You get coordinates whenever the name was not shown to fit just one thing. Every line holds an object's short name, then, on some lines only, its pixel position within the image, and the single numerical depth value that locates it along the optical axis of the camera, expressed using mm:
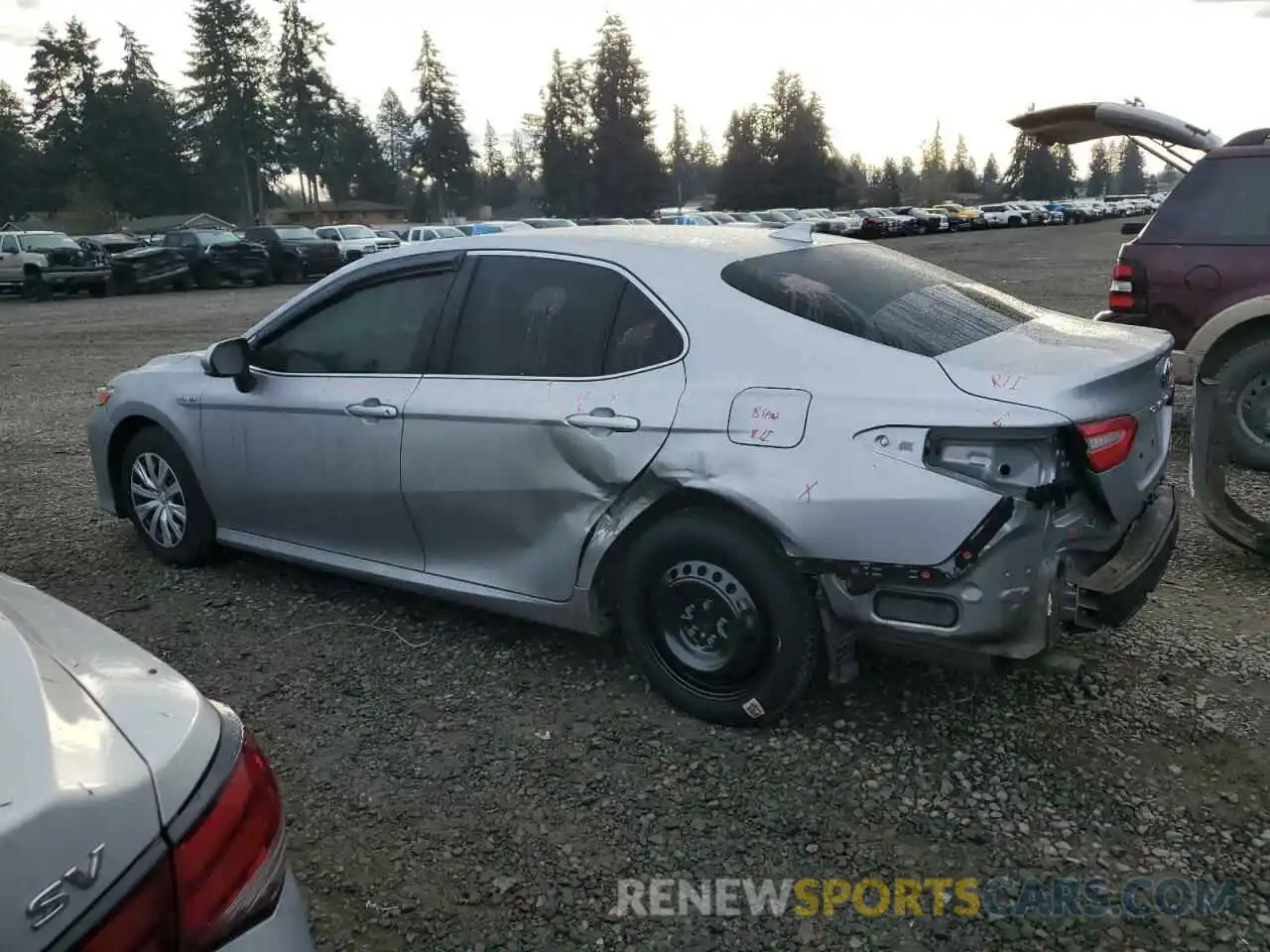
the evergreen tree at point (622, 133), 76312
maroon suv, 5855
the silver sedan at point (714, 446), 2828
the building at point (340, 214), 83750
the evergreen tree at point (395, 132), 96862
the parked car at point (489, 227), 31884
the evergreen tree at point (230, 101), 73938
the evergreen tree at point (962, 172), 119688
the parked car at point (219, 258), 26297
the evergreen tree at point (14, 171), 72562
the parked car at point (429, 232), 31266
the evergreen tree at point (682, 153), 114519
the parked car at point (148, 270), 25156
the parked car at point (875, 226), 47341
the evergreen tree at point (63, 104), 73938
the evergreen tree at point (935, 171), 117250
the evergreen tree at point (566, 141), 79312
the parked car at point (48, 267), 24703
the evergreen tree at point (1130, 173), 147875
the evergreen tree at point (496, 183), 107875
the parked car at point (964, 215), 54500
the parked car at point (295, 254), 27906
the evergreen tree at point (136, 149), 73125
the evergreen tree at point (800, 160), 81250
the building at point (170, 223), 69562
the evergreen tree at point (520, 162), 117562
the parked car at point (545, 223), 36875
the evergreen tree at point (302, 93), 76312
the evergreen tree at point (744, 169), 81875
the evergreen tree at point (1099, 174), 132250
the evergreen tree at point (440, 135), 84125
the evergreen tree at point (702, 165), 127288
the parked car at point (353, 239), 31266
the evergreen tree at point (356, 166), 85062
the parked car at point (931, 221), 51875
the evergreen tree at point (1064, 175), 108938
